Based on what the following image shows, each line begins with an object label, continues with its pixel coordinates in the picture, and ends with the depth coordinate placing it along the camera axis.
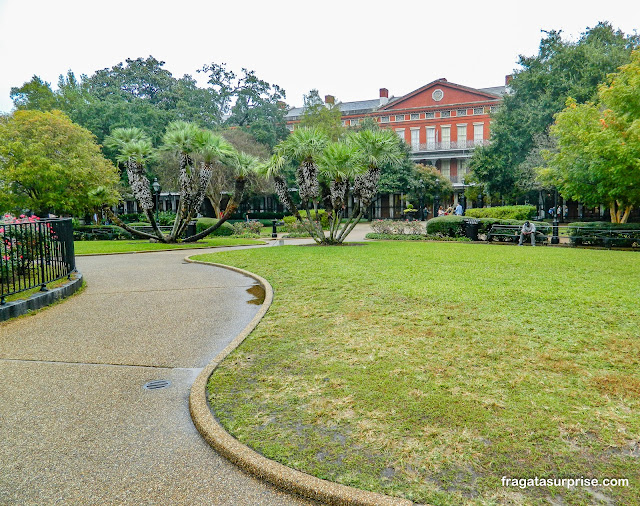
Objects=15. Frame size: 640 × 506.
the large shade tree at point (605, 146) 15.23
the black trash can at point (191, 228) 23.91
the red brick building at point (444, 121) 51.69
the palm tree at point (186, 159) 18.92
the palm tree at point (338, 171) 16.41
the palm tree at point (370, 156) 16.81
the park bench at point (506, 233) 18.45
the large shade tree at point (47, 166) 24.11
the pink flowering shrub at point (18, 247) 7.61
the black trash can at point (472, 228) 19.91
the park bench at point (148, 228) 26.76
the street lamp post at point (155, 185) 29.20
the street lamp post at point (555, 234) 18.20
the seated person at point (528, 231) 17.45
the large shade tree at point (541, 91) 31.03
